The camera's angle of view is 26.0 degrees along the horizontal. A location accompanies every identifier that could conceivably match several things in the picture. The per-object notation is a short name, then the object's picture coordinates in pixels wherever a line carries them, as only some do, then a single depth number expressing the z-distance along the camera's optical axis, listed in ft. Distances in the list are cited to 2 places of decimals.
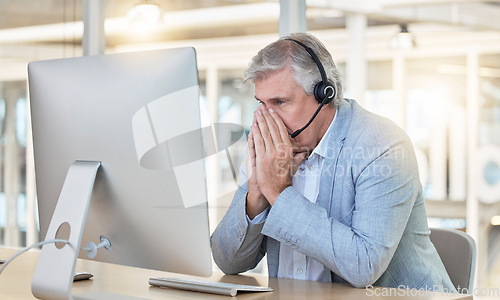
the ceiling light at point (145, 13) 17.38
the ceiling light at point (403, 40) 18.18
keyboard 7.53
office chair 8.84
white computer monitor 7.06
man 8.03
